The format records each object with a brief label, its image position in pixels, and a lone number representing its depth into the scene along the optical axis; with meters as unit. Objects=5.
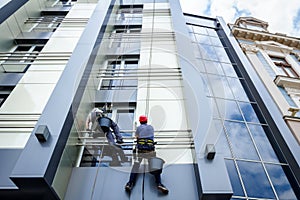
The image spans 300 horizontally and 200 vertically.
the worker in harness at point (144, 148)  5.01
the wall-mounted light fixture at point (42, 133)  4.80
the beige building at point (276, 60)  10.12
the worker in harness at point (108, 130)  5.80
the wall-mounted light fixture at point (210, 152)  5.02
